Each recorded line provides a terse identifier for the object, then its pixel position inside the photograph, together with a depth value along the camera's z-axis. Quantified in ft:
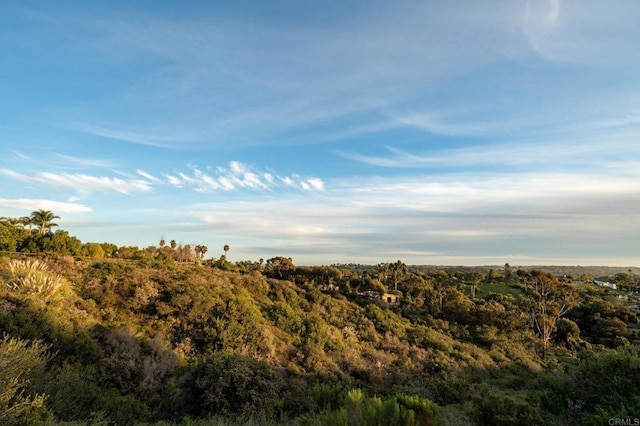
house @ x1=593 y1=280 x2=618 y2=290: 307.37
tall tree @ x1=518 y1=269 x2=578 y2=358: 137.69
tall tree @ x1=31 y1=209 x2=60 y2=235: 194.08
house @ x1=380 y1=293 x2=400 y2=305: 147.51
